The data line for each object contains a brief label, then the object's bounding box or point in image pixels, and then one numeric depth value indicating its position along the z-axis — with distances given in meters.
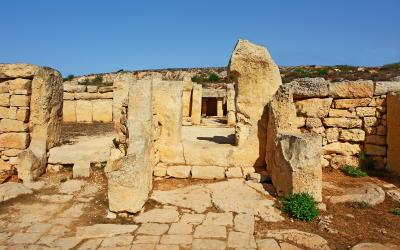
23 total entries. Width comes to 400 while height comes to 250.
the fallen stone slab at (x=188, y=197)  4.76
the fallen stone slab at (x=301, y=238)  3.62
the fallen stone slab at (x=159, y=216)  4.31
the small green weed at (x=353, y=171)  5.91
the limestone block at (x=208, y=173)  5.90
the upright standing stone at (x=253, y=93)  6.10
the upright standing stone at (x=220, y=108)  19.86
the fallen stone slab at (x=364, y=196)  4.73
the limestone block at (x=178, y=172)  5.93
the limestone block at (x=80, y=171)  6.19
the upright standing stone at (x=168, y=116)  6.09
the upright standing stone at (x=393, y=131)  5.77
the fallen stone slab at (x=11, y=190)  5.15
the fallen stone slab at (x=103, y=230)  3.93
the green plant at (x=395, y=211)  4.36
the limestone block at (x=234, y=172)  5.90
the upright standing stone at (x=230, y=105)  14.52
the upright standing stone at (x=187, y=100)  15.40
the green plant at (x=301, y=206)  4.29
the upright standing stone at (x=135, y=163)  4.42
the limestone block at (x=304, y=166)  4.58
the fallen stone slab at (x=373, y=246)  3.52
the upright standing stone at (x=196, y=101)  14.30
